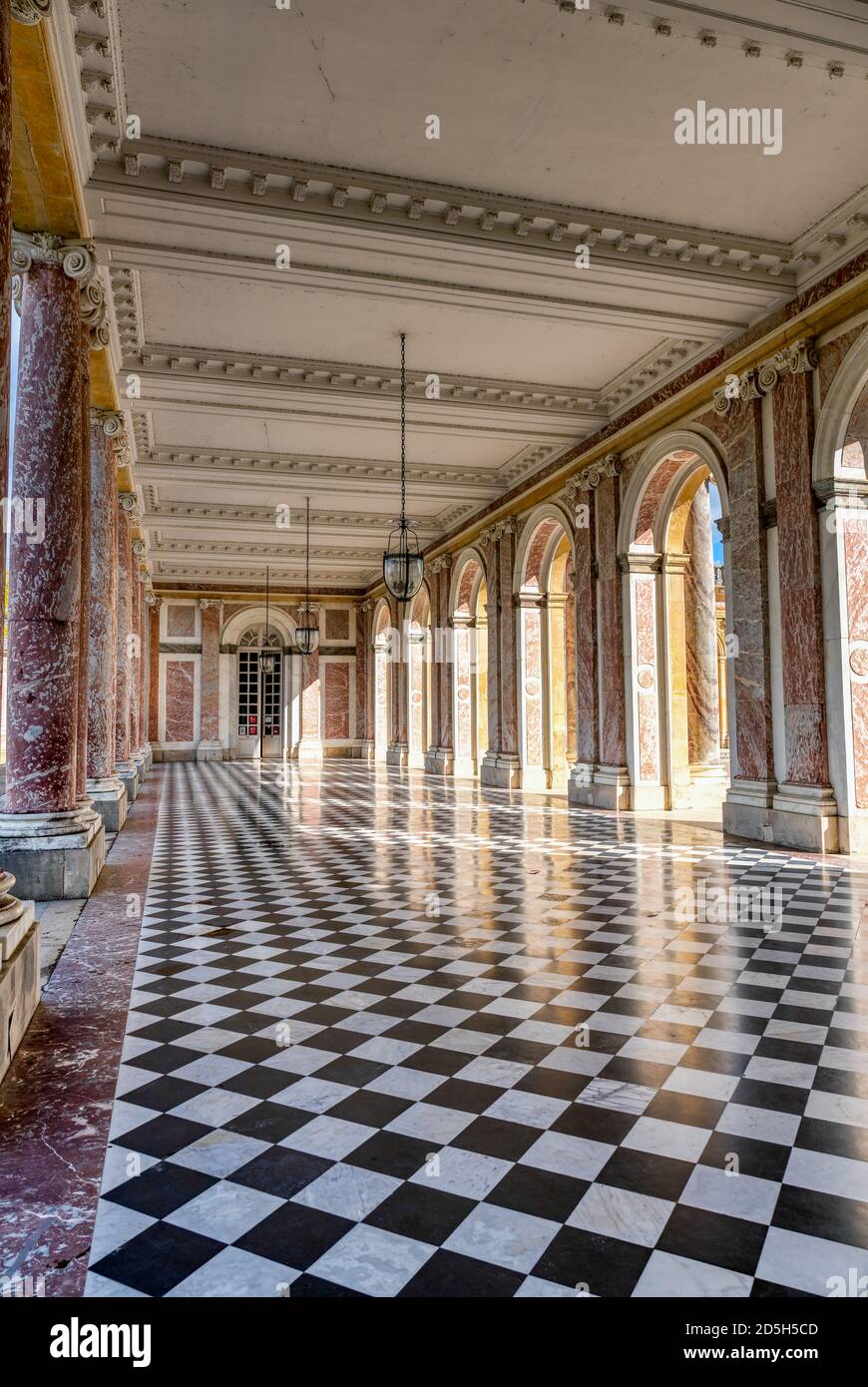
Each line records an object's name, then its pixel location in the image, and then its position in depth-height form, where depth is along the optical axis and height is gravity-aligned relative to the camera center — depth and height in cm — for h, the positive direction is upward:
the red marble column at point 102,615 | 970 +141
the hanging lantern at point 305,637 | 2104 +245
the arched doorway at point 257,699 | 2880 +120
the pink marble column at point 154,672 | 2711 +204
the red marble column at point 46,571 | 650 +129
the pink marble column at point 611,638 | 1314 +144
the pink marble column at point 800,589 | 898 +149
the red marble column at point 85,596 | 709 +119
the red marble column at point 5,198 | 336 +220
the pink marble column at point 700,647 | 1366 +132
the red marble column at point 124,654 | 1320 +131
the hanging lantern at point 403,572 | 1042 +197
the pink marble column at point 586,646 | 1380 +138
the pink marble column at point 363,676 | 2939 +200
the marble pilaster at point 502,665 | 1694 +136
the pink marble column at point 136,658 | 1633 +159
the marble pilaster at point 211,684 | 2755 +168
